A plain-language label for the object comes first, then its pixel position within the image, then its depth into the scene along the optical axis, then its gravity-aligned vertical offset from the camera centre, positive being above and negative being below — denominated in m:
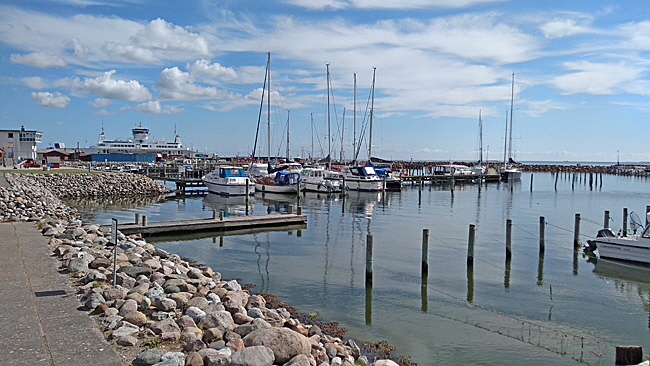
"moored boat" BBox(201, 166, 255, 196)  51.56 -2.29
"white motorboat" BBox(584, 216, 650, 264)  20.03 -3.25
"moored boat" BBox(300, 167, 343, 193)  55.78 -2.27
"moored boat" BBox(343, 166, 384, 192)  58.19 -2.00
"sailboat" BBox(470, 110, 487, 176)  89.50 -0.67
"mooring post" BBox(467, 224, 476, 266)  19.00 -3.16
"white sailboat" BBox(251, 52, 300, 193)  54.00 -2.39
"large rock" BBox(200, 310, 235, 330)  9.32 -3.00
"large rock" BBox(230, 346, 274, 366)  7.36 -2.90
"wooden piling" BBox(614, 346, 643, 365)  6.97 -2.60
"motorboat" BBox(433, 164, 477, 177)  86.34 -1.23
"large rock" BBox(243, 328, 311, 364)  7.88 -2.90
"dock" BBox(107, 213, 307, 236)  24.53 -3.41
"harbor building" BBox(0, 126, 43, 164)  70.44 +1.93
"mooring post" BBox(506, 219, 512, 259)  20.83 -3.25
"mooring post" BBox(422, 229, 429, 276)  17.83 -3.23
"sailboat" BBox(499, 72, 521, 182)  81.78 -1.37
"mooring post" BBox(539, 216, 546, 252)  22.31 -3.34
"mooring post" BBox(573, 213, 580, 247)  23.45 -3.16
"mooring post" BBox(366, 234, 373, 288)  16.36 -3.22
